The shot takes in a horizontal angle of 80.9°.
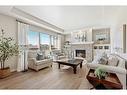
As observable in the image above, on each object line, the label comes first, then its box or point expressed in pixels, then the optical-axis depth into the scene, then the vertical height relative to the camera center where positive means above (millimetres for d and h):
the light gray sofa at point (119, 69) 1695 -552
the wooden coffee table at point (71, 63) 2959 -666
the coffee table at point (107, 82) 1652 -815
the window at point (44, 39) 4509 +540
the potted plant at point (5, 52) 2493 -165
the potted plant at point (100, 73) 1797 -635
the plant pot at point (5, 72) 2428 -845
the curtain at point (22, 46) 3132 +48
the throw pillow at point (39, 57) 3408 -454
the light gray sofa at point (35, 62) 3111 -663
